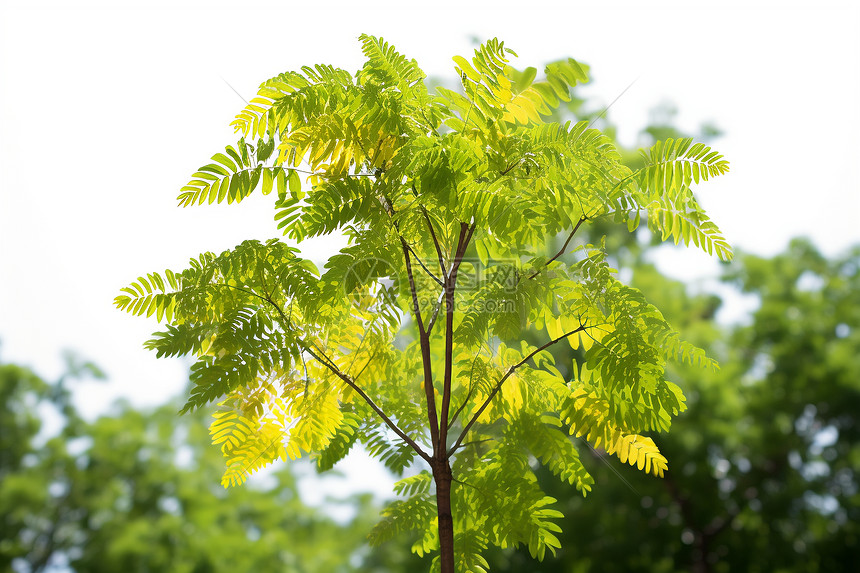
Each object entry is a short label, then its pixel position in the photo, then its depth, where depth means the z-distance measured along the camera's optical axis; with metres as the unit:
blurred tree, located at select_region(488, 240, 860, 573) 9.81
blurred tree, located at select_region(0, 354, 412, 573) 13.80
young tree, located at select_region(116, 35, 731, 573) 2.18
